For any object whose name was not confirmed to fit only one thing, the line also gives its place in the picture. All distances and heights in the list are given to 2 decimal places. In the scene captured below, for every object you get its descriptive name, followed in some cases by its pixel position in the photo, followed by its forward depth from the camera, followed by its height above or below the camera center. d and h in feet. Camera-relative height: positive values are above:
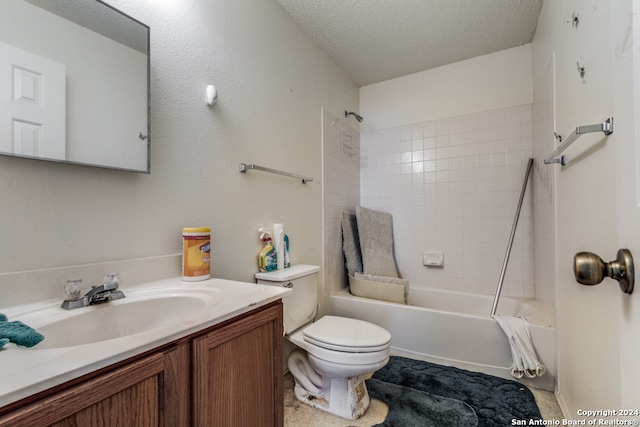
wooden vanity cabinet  1.56 -1.19
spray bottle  5.12 -0.70
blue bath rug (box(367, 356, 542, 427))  4.50 -3.19
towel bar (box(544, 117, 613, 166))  2.66 +0.84
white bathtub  5.38 -2.47
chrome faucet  2.54 -0.71
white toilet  4.35 -2.08
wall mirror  2.52 +1.35
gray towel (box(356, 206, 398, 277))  7.80 -0.75
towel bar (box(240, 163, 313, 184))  4.87 +0.85
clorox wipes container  3.53 -0.47
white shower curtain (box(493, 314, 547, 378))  5.21 -2.51
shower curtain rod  6.91 -0.15
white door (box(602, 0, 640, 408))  1.49 +0.25
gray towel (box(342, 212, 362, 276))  7.83 -0.90
